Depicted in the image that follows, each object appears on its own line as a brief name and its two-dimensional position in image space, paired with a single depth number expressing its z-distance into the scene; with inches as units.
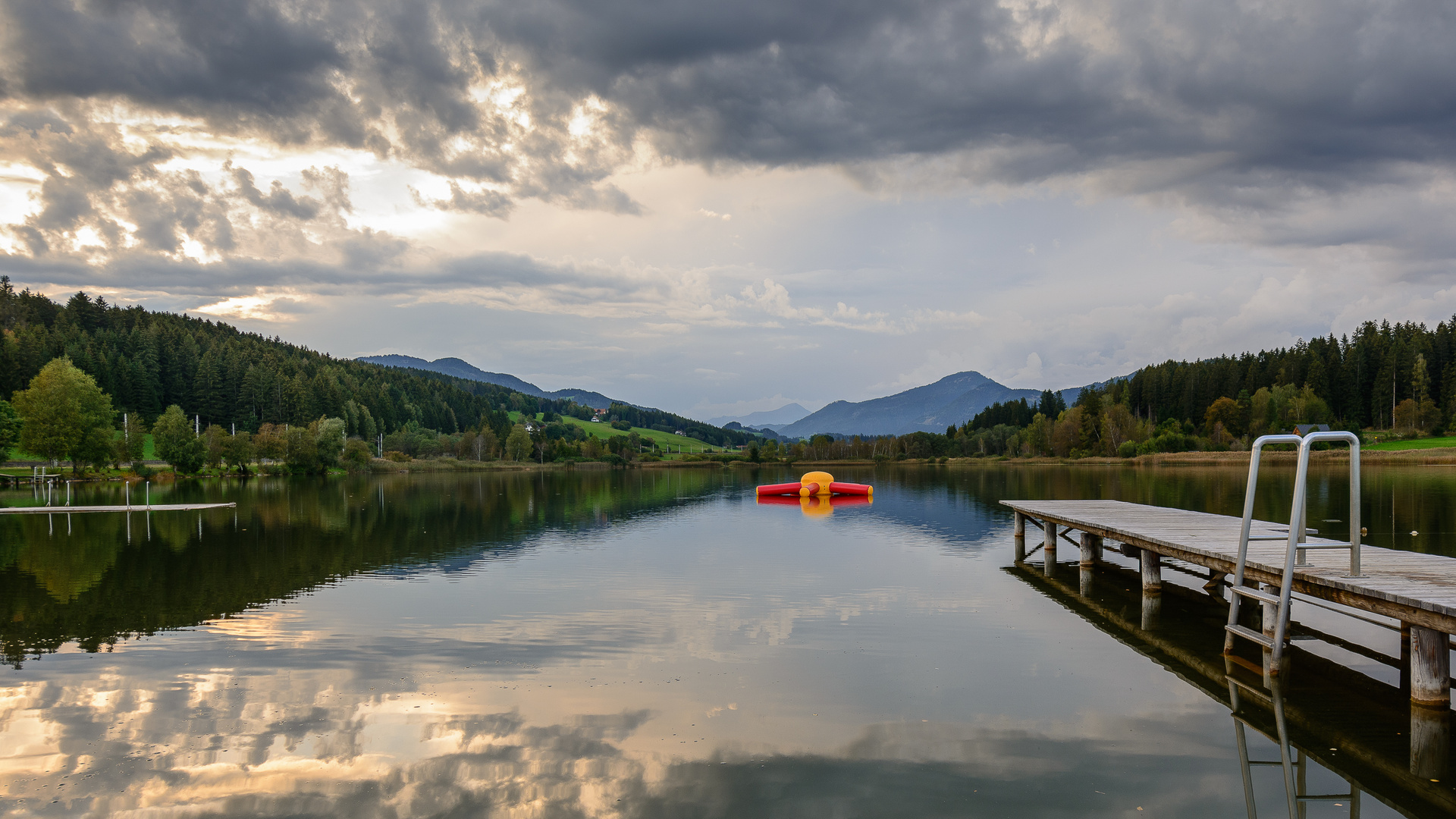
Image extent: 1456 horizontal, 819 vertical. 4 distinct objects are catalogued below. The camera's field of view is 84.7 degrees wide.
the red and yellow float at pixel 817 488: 2694.4
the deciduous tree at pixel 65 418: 3558.1
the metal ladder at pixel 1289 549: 504.1
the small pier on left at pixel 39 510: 1948.0
